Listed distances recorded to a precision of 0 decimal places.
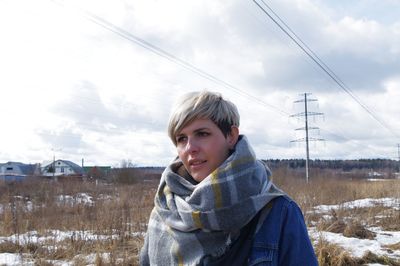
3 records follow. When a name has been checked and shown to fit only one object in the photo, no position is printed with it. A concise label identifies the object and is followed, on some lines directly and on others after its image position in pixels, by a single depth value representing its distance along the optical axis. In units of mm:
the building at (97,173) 38225
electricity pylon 36931
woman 1492
